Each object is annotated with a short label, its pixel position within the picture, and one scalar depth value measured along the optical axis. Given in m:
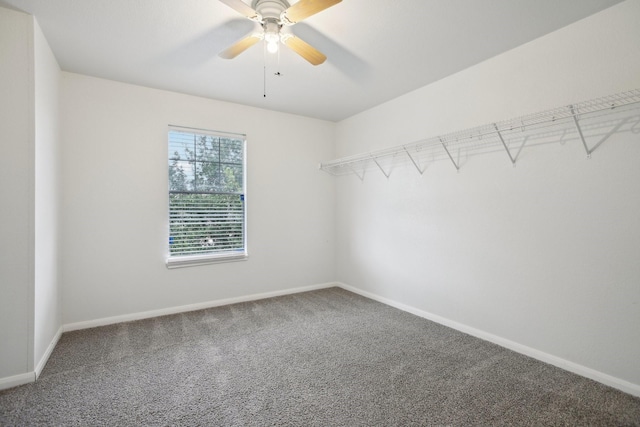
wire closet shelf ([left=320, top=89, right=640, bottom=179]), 2.08
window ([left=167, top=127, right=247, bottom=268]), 3.58
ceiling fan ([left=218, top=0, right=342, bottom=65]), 1.74
